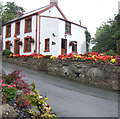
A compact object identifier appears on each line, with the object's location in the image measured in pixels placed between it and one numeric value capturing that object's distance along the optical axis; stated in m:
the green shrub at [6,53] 16.20
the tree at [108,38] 18.39
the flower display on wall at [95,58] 7.33
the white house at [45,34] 16.81
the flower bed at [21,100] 3.14
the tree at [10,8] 40.67
